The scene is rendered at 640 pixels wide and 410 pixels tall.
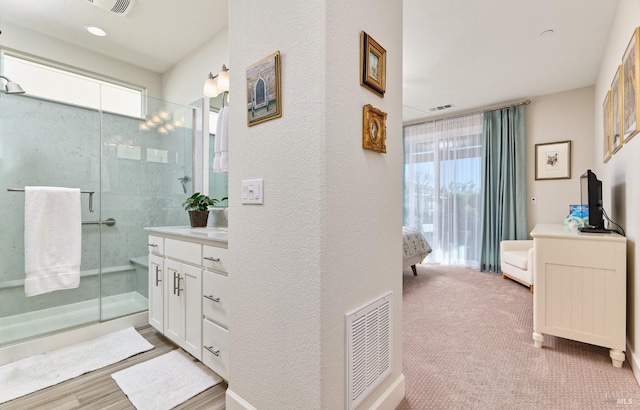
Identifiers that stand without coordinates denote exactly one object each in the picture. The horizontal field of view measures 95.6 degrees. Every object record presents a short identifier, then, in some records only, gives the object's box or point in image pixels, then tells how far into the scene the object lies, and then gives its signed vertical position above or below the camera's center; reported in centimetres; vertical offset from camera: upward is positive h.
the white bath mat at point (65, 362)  174 -108
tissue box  284 -6
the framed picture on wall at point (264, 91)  121 +50
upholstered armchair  346 -71
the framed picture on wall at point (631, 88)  179 +79
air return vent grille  120 -64
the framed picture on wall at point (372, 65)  125 +64
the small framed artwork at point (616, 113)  227 +77
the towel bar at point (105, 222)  271 -17
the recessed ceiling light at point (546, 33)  267 +160
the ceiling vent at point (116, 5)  228 +161
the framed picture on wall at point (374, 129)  127 +35
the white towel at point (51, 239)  220 -27
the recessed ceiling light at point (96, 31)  273 +166
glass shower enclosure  241 +18
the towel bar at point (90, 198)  268 +6
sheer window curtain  491 +35
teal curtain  442 +37
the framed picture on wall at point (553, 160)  410 +65
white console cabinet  188 -57
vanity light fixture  257 +109
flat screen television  218 +1
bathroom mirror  289 +33
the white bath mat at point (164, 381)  160 -107
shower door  279 +18
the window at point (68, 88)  269 +117
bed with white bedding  373 -58
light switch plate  129 +6
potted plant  248 -4
